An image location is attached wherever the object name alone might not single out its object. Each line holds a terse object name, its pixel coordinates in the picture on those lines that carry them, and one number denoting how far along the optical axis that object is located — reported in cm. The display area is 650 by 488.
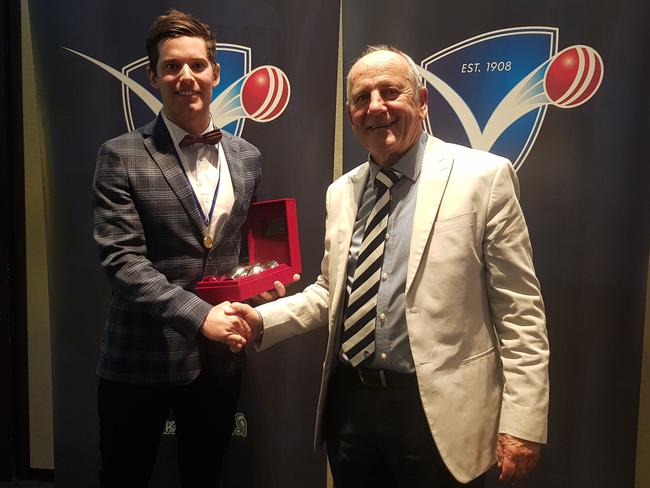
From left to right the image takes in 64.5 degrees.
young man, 192
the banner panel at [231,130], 262
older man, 161
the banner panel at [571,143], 244
